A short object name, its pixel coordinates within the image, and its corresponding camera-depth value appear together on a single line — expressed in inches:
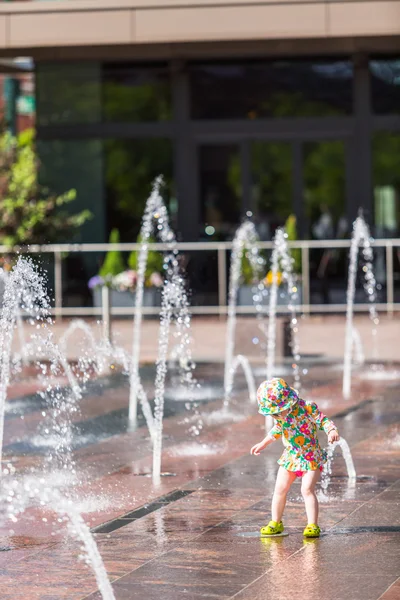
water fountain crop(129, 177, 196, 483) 470.9
